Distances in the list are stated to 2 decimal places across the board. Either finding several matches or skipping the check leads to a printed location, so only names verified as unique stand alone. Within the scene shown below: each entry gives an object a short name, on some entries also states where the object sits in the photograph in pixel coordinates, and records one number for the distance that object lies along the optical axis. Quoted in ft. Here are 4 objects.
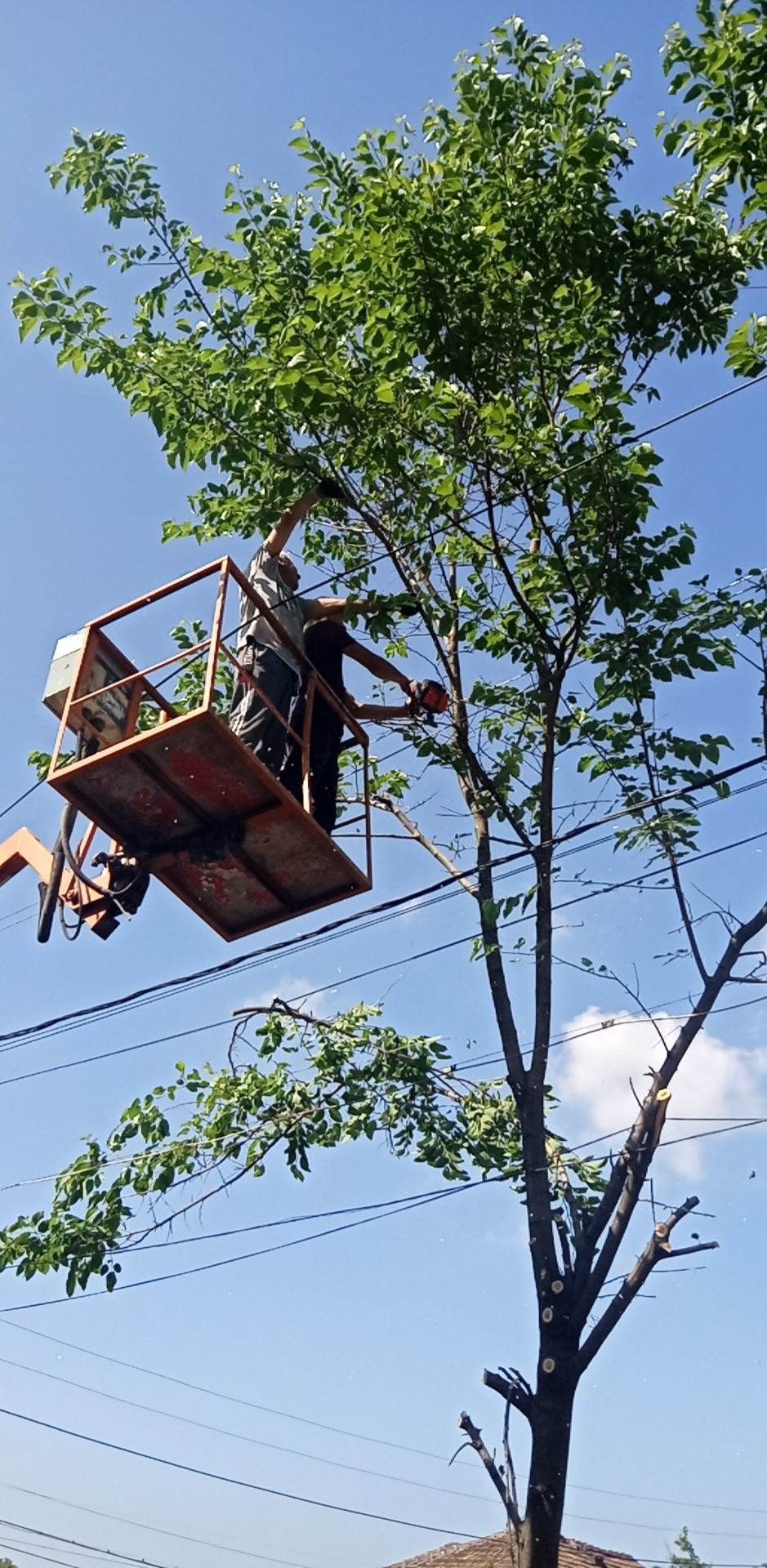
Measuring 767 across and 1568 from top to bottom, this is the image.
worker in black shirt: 29.55
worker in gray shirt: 27.76
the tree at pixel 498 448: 28.09
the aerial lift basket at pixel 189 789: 25.20
